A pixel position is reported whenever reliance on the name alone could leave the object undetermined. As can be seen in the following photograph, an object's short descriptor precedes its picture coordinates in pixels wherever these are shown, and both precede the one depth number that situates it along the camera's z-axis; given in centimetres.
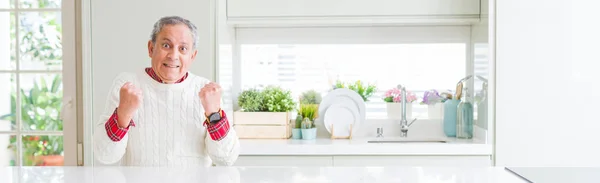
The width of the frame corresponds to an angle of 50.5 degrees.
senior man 212
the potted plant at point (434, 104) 361
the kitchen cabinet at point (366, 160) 302
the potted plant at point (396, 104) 360
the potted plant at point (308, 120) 325
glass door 335
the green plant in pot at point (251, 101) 329
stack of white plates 337
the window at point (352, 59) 362
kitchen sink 339
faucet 351
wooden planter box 322
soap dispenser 333
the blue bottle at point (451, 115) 345
